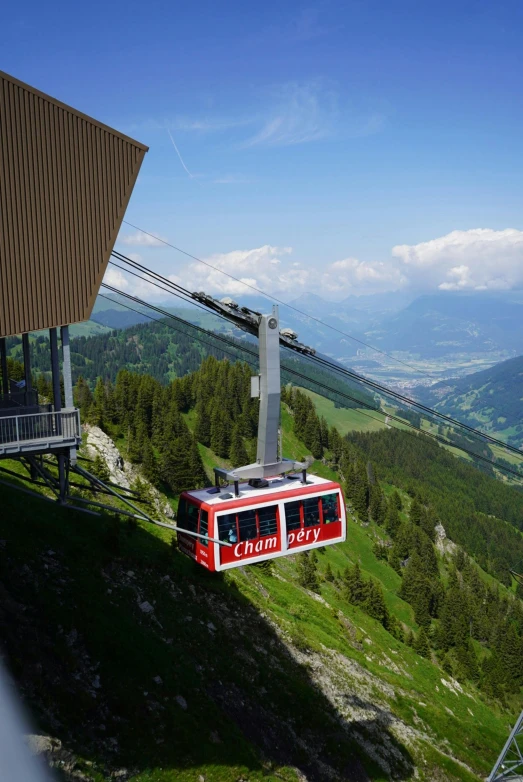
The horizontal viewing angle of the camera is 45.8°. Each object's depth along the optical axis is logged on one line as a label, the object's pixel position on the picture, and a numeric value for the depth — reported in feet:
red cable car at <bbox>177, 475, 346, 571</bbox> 74.49
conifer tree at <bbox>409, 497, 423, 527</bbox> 440.45
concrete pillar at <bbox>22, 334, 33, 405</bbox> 69.77
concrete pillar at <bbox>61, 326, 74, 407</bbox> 63.21
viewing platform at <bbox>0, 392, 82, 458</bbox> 60.80
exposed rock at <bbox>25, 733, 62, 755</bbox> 54.65
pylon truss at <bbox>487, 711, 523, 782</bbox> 125.80
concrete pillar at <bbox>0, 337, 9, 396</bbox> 73.20
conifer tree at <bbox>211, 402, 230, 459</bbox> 321.73
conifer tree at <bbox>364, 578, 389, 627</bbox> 245.04
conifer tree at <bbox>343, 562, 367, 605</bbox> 249.14
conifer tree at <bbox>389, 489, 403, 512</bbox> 460.18
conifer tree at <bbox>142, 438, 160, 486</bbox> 221.46
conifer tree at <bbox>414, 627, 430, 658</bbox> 246.68
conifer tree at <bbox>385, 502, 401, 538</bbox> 397.80
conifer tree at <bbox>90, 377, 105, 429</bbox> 232.53
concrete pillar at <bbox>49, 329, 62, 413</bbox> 63.05
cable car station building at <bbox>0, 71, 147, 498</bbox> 59.57
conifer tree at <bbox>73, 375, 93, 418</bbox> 261.61
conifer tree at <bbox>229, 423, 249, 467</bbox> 315.99
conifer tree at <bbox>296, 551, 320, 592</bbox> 207.92
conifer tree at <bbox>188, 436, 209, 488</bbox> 257.34
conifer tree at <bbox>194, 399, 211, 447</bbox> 328.70
